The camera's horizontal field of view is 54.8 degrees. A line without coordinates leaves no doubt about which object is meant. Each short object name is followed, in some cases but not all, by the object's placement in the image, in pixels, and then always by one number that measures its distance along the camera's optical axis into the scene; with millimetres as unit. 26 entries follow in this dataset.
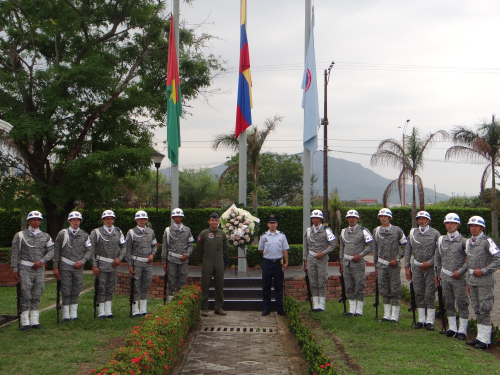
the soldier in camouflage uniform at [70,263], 8492
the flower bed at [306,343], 5041
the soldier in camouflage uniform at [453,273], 7219
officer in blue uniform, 9234
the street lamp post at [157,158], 16641
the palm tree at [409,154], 23328
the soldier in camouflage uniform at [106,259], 8727
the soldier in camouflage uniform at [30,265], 7891
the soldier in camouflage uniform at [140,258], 8938
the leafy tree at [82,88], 14078
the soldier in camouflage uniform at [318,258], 9141
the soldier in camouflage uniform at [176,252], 9336
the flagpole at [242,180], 11289
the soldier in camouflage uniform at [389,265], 8367
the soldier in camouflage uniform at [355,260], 8836
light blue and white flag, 11414
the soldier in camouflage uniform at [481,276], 6742
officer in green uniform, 9141
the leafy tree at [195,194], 26375
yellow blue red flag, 11664
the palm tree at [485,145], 23109
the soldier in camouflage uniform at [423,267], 7848
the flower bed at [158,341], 4475
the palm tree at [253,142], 23094
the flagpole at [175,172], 11617
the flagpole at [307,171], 11109
